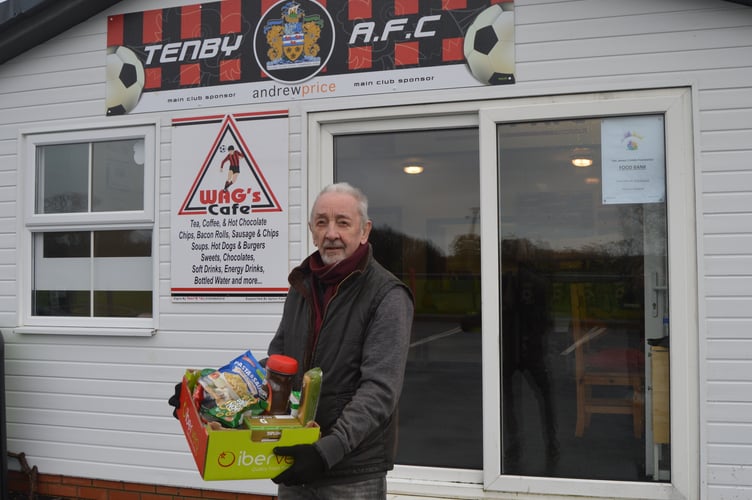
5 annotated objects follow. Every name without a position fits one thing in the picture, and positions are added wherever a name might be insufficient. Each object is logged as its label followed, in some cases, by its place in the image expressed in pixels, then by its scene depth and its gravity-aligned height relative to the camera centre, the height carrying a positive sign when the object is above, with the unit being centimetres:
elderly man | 226 -26
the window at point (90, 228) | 486 +30
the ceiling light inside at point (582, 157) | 410 +67
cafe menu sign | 447 +41
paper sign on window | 395 +64
